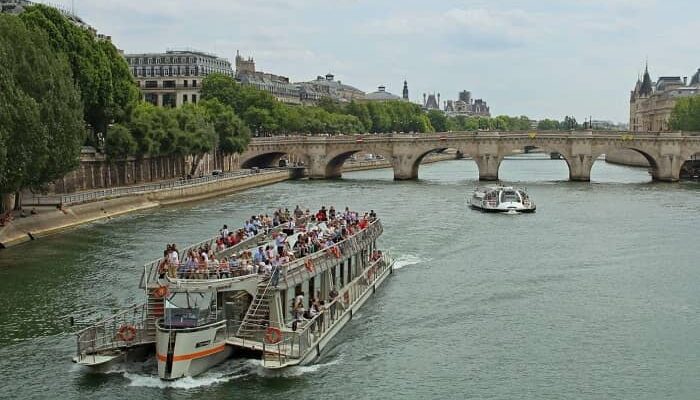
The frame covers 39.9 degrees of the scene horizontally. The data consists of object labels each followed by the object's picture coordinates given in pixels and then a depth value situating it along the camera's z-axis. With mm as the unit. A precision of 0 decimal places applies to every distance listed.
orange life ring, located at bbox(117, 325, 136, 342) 26125
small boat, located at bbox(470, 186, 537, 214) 68875
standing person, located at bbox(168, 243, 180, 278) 26062
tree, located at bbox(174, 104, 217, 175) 83125
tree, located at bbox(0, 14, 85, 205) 46281
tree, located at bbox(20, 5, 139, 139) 64312
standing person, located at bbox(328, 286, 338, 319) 30542
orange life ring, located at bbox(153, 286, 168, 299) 25391
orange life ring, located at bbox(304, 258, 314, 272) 29188
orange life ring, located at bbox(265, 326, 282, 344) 26156
